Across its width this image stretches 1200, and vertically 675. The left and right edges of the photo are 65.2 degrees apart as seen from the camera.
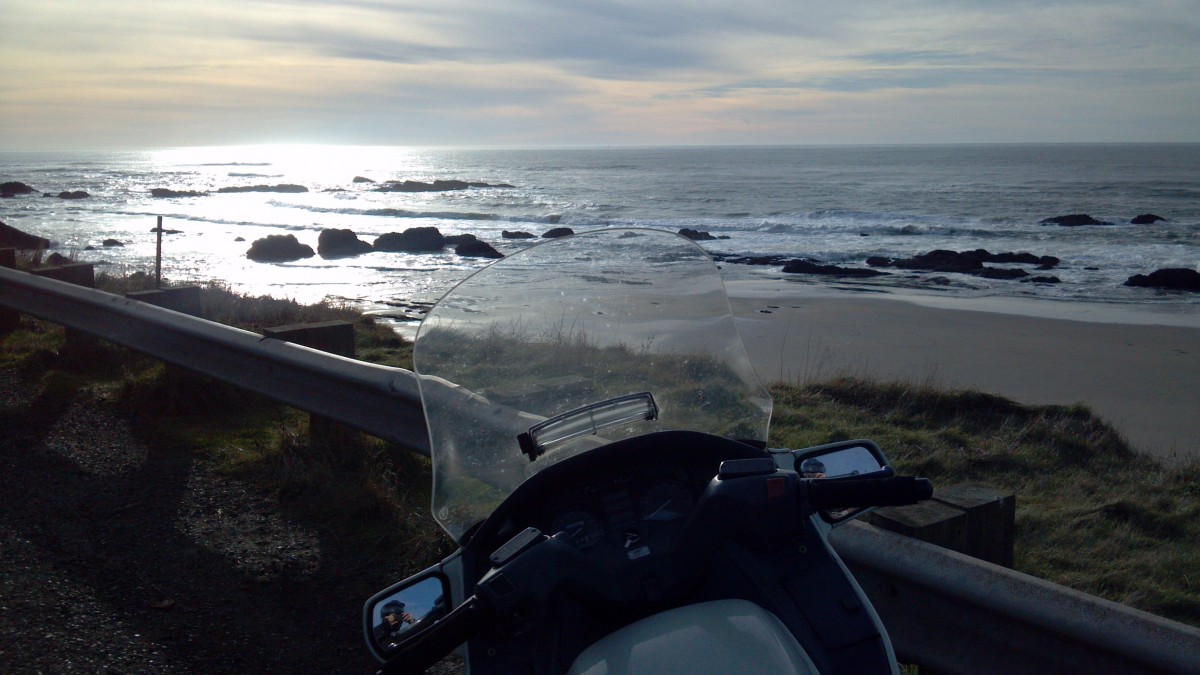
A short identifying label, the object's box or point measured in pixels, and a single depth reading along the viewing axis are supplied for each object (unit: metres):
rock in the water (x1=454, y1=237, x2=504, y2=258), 29.23
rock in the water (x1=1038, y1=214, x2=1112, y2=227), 41.28
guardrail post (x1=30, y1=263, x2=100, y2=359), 7.93
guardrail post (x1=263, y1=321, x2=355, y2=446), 5.44
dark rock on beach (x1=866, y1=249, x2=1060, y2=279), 26.62
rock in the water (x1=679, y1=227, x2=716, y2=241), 35.28
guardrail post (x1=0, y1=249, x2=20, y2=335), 9.29
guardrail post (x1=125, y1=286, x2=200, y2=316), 7.11
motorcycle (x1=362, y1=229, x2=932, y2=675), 1.58
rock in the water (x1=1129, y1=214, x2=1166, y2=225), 41.12
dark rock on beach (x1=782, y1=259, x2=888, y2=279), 24.94
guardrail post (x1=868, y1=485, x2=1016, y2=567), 3.03
